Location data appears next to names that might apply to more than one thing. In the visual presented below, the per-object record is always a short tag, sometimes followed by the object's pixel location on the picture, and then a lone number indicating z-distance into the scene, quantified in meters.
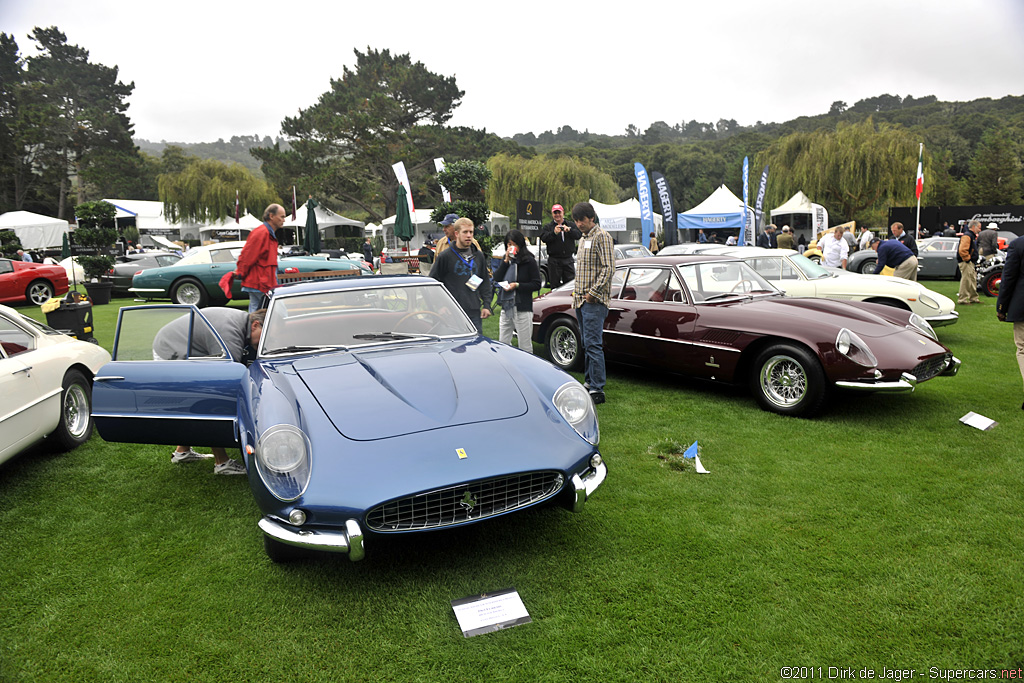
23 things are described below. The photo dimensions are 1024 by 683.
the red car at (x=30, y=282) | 14.80
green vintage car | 14.45
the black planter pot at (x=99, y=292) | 15.70
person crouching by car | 4.21
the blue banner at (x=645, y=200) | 21.11
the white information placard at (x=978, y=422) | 5.11
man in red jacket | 6.65
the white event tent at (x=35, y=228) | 32.47
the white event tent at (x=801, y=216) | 30.00
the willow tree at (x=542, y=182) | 38.69
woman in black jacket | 7.27
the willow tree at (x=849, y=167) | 31.83
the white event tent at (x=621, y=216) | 30.11
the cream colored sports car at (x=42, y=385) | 4.22
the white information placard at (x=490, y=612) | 2.69
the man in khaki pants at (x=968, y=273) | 12.37
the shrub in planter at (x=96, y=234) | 16.05
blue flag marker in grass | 4.44
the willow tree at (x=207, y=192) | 48.09
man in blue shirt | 10.32
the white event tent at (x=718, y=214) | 26.97
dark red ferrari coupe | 5.21
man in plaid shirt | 5.88
